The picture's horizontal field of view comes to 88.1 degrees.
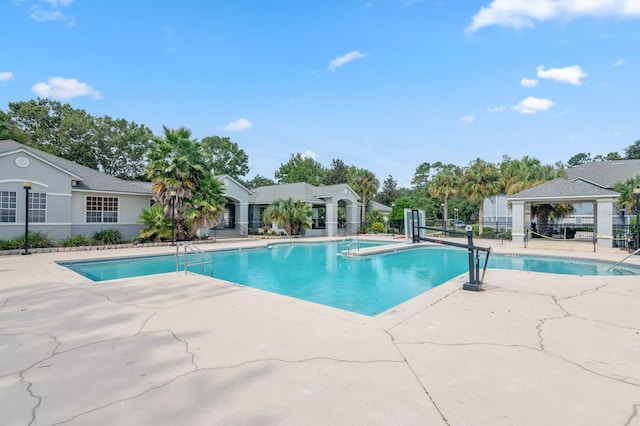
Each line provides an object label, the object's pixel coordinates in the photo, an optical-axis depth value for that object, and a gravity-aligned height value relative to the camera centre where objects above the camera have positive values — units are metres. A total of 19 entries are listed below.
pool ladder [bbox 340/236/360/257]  16.57 -1.89
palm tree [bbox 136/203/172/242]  18.87 -0.49
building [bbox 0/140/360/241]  15.38 +1.01
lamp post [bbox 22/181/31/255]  13.55 -0.75
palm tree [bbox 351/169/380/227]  32.31 +3.14
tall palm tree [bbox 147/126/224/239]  18.86 +2.07
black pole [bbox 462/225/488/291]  7.15 -1.43
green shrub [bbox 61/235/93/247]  16.33 -1.28
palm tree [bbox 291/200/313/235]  24.98 -0.04
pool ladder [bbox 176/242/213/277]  14.71 -1.95
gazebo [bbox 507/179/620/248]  17.73 +0.93
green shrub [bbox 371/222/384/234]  30.45 -1.07
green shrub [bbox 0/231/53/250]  14.38 -1.18
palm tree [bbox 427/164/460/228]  28.91 +2.66
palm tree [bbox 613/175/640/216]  18.20 +1.18
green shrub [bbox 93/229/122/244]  17.72 -1.15
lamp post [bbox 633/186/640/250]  13.81 +0.06
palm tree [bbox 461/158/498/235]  25.92 +2.53
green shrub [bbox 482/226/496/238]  24.71 -1.26
